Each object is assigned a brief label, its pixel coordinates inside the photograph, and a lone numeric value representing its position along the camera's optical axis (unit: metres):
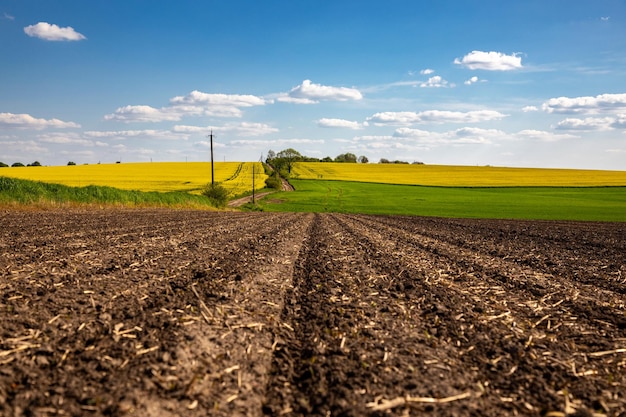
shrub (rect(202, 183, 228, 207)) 48.16
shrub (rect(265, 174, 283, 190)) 84.62
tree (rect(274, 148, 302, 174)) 125.00
